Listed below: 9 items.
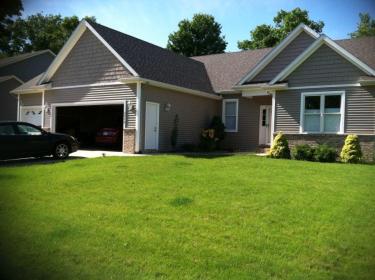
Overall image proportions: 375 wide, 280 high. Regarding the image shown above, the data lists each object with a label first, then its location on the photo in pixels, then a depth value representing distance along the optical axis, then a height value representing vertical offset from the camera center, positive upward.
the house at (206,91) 15.86 +1.87
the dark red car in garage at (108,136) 20.64 -0.36
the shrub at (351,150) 14.55 -0.49
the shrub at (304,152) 15.06 -0.63
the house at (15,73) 28.38 +3.86
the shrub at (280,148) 15.81 -0.51
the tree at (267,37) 38.96 +9.55
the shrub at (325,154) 14.69 -0.65
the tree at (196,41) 43.50 +9.91
